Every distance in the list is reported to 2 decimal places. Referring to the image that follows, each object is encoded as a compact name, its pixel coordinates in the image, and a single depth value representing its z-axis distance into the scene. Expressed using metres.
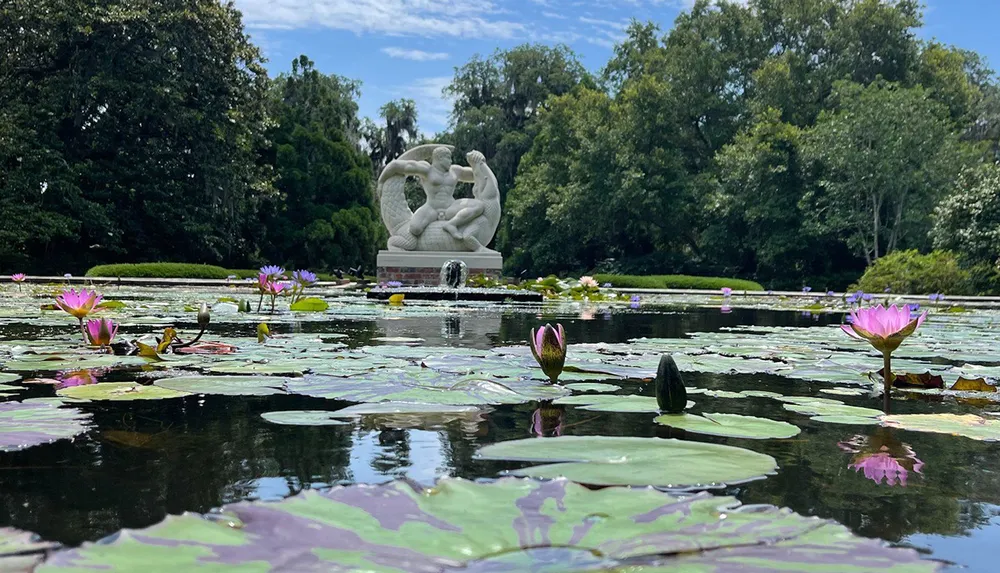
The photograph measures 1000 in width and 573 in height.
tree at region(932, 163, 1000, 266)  13.09
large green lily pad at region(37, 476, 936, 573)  0.63
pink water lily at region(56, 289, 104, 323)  2.42
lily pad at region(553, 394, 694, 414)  1.55
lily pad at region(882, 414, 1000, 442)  1.36
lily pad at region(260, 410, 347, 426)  1.34
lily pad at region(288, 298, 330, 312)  4.77
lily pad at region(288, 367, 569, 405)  1.62
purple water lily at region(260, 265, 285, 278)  4.36
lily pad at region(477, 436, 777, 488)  0.96
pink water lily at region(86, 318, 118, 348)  2.35
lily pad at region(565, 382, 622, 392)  1.85
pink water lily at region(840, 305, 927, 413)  1.72
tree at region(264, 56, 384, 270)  24.02
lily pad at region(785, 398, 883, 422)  1.54
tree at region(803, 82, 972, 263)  19.20
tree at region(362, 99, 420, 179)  33.59
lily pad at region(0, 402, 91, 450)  1.14
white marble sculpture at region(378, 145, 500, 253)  15.57
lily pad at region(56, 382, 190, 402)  1.59
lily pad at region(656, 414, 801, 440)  1.30
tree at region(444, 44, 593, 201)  32.69
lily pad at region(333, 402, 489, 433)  1.37
